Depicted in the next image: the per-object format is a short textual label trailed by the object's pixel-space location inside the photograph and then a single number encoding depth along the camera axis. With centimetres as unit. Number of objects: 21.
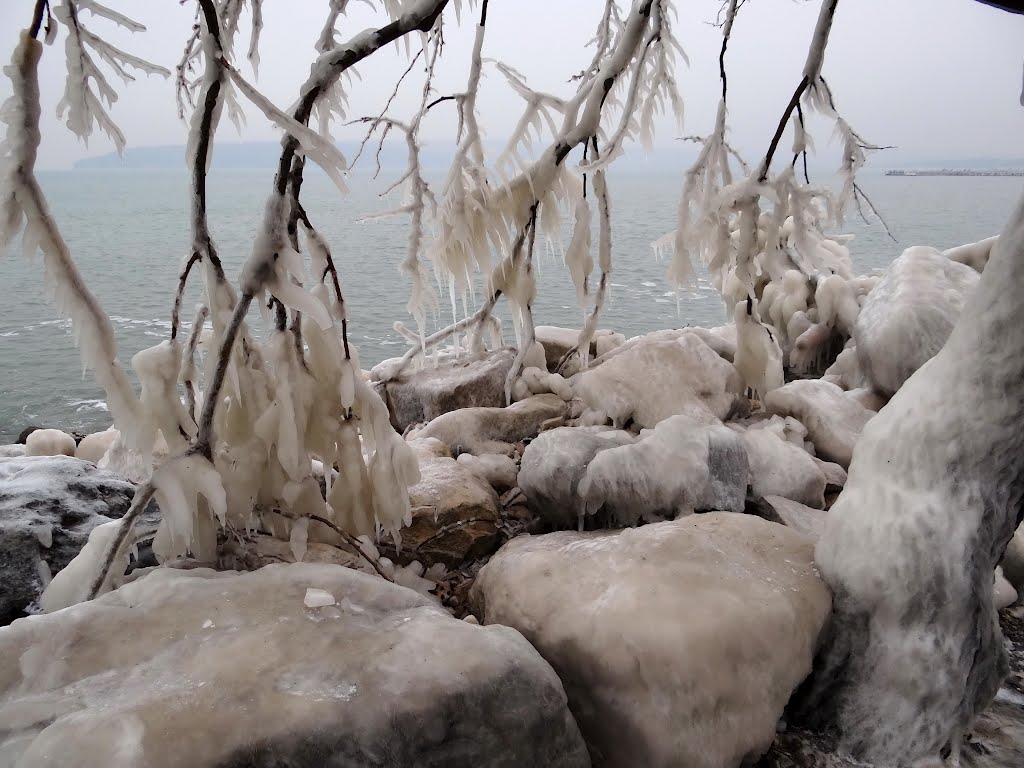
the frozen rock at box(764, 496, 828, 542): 240
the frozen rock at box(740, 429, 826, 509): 267
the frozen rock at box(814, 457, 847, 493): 291
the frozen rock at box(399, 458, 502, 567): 232
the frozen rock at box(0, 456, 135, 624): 180
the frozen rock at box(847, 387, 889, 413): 362
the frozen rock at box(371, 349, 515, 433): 398
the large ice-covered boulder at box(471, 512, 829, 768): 154
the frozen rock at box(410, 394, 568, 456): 330
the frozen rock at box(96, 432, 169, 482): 353
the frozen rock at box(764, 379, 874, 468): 315
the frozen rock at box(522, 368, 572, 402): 378
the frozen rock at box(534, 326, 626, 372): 461
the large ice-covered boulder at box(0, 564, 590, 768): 111
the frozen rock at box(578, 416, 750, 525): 235
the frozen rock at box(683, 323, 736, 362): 434
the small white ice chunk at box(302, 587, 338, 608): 149
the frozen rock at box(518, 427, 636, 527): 242
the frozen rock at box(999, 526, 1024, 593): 239
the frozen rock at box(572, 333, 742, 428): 333
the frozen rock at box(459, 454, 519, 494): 290
